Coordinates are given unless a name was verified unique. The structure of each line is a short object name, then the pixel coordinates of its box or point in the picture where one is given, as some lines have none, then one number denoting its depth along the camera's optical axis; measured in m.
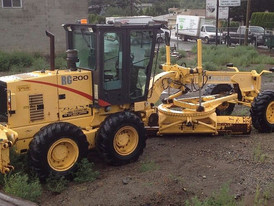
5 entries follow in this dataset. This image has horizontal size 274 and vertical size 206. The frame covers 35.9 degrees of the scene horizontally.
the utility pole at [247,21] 29.42
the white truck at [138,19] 33.74
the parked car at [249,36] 32.88
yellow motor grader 6.68
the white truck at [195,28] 38.25
